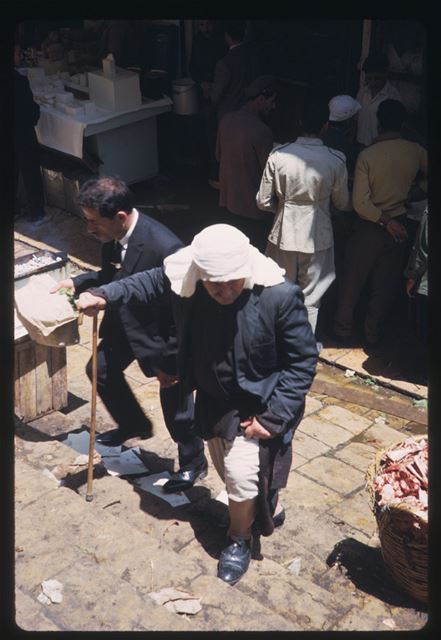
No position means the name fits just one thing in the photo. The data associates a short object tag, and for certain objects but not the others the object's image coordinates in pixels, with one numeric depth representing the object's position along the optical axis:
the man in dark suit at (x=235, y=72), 10.45
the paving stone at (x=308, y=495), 6.41
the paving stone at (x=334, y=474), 6.68
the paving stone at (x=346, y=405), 7.79
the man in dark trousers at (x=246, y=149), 8.58
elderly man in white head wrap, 4.84
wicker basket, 4.95
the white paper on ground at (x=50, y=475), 6.32
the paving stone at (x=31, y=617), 4.28
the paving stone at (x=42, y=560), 4.79
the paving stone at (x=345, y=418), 7.54
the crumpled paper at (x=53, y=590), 4.57
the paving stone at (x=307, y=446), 7.08
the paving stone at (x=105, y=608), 4.38
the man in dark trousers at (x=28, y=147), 10.68
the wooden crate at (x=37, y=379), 6.78
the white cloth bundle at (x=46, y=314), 6.14
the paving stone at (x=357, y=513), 6.23
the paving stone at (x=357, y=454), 6.98
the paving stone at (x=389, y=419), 7.61
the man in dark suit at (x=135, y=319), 5.73
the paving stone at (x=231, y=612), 4.61
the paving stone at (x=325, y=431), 7.32
